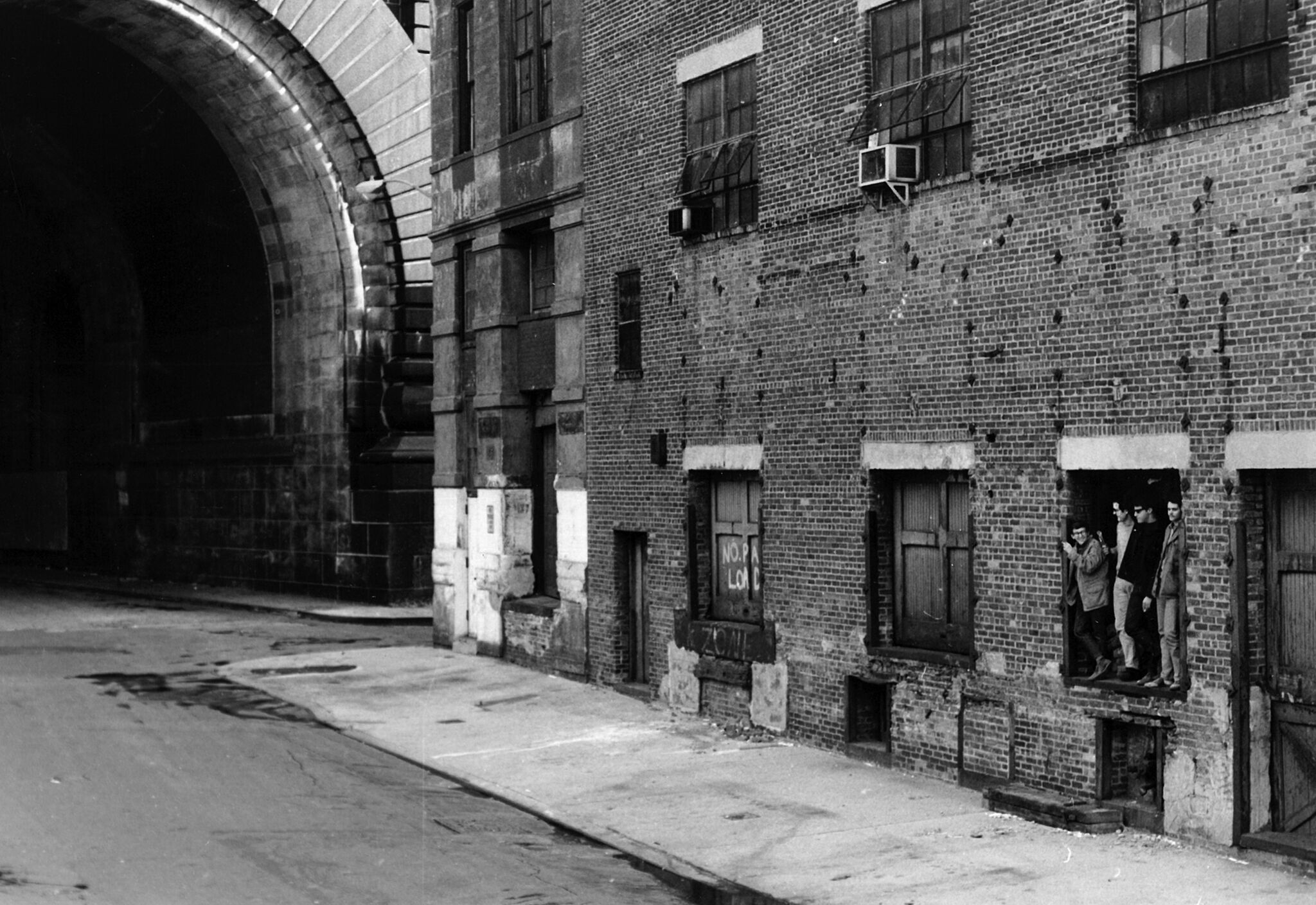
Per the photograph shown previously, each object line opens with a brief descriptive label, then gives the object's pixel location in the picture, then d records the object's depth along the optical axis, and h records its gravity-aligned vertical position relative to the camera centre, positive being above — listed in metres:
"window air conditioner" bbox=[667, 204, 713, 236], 19.00 +2.98
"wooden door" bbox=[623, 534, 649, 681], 20.92 -1.47
